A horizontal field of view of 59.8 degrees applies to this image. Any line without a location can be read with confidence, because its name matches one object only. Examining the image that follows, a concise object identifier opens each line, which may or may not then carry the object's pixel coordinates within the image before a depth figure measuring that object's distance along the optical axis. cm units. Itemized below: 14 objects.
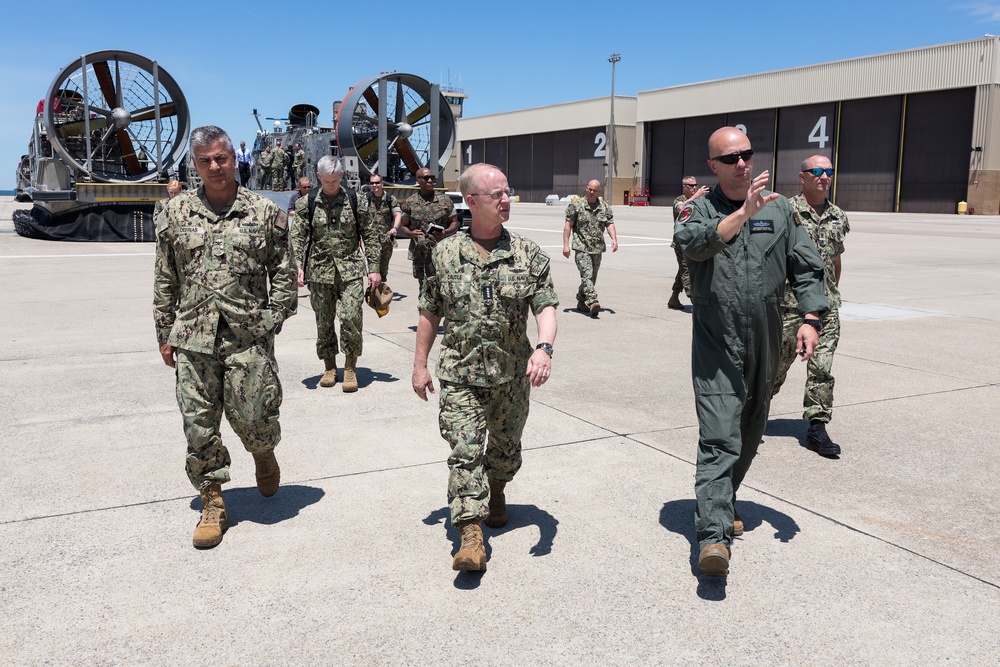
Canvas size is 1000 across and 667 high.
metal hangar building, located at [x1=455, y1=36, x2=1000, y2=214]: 4259
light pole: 5729
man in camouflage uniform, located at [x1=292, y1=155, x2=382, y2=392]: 681
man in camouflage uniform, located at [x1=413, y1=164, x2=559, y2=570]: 341
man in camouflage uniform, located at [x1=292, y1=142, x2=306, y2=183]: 2352
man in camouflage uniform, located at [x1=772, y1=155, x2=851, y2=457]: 527
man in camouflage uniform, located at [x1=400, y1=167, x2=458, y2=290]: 873
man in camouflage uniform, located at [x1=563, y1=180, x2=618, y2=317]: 1059
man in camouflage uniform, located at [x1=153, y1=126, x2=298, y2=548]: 379
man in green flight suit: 342
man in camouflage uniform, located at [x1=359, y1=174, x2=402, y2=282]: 708
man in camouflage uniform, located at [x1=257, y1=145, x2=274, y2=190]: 2355
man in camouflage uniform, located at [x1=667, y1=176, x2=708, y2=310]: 1024
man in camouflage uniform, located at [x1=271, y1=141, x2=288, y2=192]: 2348
